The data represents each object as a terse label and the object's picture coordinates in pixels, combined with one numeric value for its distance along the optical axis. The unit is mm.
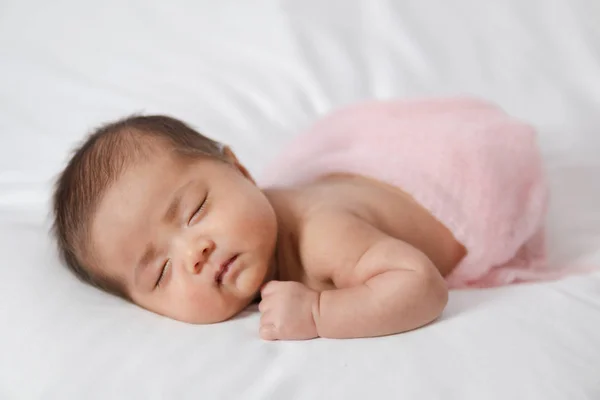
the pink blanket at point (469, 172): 1003
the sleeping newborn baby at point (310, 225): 903
